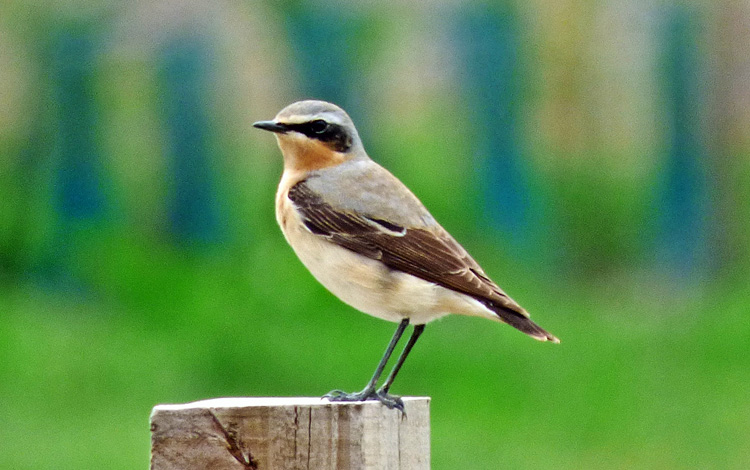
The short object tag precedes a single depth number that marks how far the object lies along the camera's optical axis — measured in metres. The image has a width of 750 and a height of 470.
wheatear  9.60
